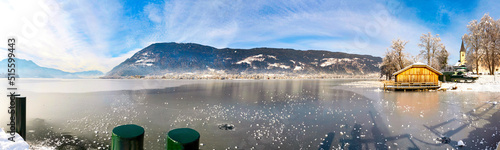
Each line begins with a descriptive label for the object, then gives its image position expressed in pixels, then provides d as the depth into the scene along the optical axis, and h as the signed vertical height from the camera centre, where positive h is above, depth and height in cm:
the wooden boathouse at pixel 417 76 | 3584 +15
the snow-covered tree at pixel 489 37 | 4281 +868
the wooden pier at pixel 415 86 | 3315 -152
